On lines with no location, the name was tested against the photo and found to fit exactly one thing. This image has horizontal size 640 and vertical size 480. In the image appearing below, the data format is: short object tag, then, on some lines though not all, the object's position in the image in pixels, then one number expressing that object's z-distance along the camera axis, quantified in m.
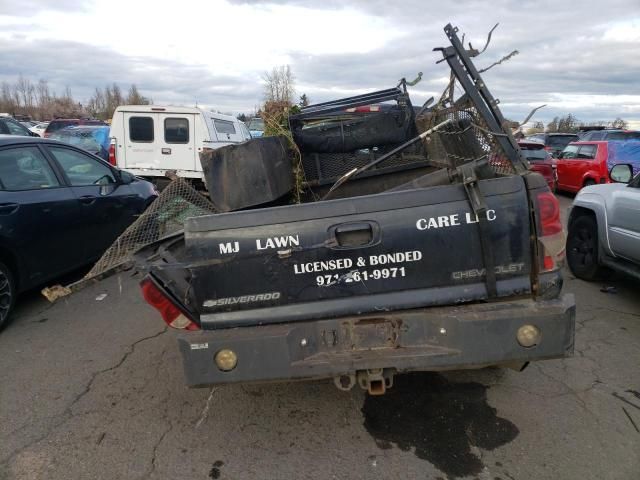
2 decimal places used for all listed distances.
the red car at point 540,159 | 12.97
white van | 11.87
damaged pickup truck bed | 2.75
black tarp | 4.29
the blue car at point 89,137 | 14.87
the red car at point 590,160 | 11.99
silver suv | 5.20
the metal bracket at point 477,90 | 3.37
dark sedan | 4.93
